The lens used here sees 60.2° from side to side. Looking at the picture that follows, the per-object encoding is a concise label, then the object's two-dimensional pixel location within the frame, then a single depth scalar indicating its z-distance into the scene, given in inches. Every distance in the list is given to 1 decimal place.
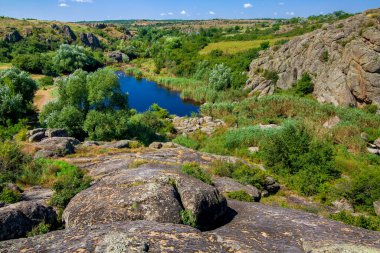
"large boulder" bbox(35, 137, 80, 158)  855.4
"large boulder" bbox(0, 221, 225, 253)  298.0
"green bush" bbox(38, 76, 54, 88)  2610.7
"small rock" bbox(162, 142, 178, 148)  1095.8
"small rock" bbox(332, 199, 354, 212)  748.7
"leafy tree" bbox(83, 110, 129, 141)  1250.6
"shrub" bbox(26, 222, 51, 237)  385.4
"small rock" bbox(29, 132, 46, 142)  1060.4
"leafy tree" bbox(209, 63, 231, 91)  2561.5
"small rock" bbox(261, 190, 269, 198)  751.8
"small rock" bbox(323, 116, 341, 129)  1558.8
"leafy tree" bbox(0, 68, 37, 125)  1498.5
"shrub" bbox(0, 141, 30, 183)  666.2
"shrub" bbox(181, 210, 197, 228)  389.4
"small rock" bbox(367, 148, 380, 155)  1285.2
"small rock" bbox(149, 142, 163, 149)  1051.8
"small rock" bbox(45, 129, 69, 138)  1093.8
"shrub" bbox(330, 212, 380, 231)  553.6
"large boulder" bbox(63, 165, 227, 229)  384.2
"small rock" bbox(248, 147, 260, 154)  1174.7
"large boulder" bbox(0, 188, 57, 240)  372.2
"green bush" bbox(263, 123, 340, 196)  849.5
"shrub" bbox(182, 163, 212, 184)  602.2
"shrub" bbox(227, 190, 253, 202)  608.1
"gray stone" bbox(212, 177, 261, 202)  654.1
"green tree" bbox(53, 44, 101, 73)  3203.7
